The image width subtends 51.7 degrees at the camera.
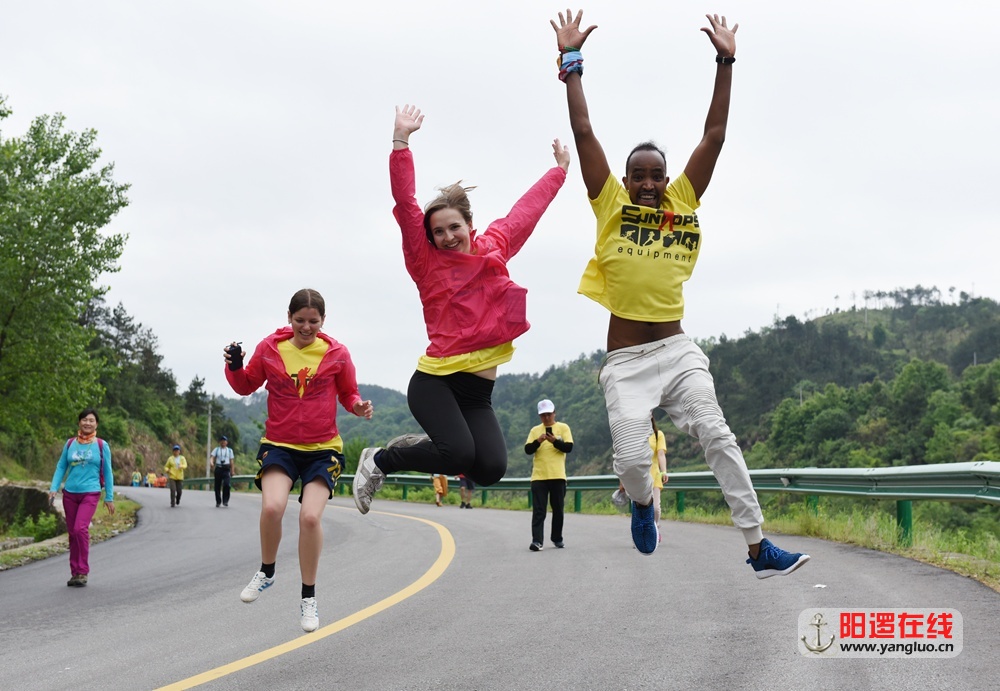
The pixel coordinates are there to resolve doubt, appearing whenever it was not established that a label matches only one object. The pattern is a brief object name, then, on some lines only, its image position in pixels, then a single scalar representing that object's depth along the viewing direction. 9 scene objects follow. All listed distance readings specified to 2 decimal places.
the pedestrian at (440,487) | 30.36
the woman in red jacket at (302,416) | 6.72
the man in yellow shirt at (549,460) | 14.34
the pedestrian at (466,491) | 28.72
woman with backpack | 11.84
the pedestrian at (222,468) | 29.73
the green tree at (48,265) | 30.97
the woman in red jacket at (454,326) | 6.26
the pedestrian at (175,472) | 30.27
